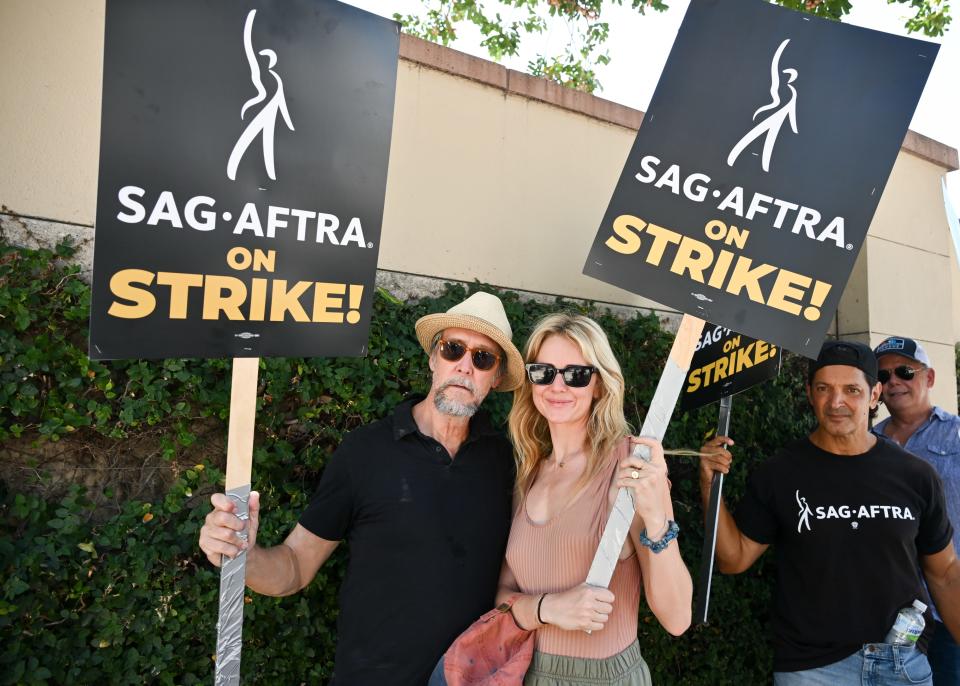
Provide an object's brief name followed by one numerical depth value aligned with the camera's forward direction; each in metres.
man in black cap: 2.61
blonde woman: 1.92
